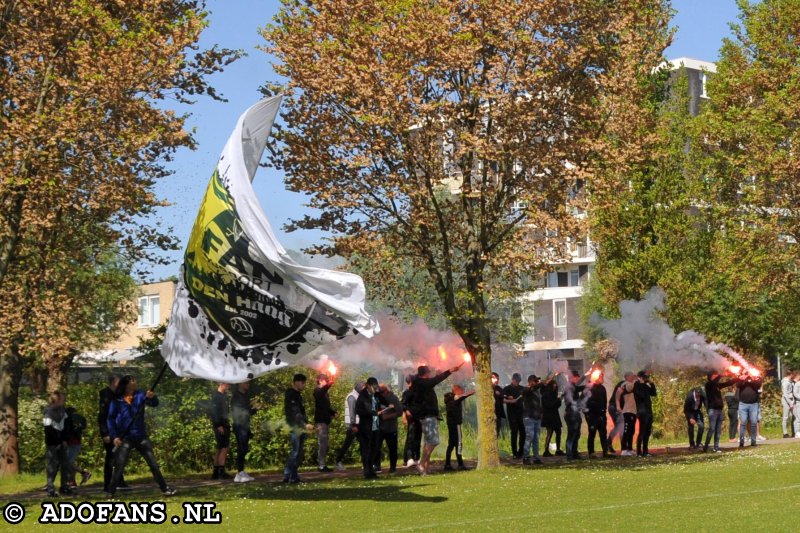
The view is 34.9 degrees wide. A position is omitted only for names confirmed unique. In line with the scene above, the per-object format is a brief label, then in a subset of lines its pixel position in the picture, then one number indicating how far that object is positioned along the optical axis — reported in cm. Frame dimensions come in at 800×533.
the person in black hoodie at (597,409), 2975
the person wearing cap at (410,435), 2701
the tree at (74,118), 2130
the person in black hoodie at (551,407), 2961
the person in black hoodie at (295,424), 2316
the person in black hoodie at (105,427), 2256
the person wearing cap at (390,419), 2584
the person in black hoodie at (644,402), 2981
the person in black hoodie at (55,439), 2223
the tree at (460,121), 2427
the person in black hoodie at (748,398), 3238
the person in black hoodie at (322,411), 2584
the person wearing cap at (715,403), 3116
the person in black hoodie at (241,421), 2481
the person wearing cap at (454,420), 2744
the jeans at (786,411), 3719
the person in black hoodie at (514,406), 2942
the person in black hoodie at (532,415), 2856
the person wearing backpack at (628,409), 3047
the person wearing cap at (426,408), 2458
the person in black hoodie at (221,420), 2517
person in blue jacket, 2036
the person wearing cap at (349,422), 2758
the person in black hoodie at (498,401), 2953
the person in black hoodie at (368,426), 2455
